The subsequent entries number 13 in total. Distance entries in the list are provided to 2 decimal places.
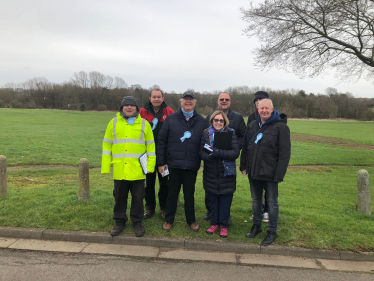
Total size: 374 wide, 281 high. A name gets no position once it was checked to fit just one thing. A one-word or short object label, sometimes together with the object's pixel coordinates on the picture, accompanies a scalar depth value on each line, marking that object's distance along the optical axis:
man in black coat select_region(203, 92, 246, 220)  4.75
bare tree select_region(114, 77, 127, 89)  111.69
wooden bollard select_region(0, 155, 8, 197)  5.47
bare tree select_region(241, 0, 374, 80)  10.49
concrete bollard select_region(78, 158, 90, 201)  5.38
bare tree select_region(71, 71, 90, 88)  105.71
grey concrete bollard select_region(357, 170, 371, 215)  5.18
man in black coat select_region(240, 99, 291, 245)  3.91
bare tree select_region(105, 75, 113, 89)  109.99
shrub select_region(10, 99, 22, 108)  76.79
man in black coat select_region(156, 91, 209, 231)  4.26
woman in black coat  4.13
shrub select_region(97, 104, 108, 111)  91.69
